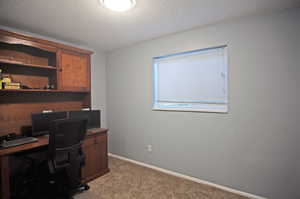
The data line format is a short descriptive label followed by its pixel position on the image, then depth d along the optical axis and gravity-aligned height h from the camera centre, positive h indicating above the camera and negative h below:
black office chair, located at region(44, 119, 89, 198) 1.69 -0.63
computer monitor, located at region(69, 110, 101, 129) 2.65 -0.31
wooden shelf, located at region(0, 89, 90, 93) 1.90 +0.13
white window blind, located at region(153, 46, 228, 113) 2.21 +0.30
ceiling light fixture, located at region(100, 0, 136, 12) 1.56 +1.04
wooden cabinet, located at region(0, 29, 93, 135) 2.08 +0.39
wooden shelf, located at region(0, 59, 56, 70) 1.92 +0.51
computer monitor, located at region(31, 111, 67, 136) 2.16 -0.34
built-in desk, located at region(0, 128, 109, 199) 2.05 -0.88
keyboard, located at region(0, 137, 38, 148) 1.70 -0.53
